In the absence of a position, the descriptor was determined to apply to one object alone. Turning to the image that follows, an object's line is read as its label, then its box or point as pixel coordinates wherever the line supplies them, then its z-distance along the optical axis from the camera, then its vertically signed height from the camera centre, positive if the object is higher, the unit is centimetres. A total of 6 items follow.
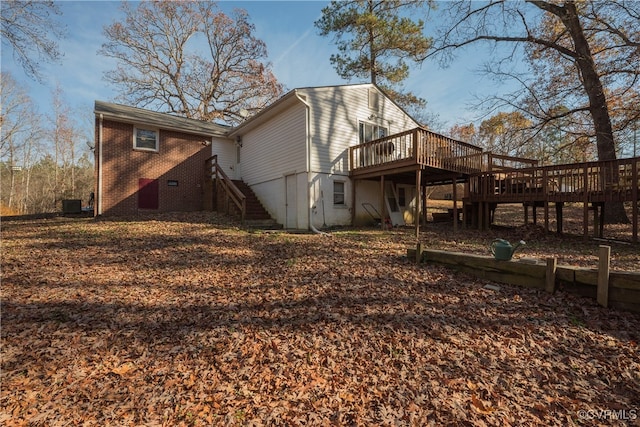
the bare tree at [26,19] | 879 +580
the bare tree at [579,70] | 1049 +574
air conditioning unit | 1406 +1
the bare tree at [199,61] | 2209 +1228
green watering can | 505 -74
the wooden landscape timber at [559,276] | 399 -107
